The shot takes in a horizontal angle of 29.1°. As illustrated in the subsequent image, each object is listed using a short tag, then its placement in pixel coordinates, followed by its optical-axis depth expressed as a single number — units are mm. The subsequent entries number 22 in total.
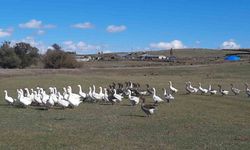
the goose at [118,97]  33631
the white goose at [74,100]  30203
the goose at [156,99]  33250
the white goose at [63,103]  29641
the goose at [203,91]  44500
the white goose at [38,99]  30841
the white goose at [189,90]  44441
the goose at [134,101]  32281
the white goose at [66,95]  31681
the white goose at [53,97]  30062
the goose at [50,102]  29703
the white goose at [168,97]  35500
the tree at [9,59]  103000
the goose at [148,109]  26438
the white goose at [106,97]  34153
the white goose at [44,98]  30256
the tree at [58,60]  101188
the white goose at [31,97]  31272
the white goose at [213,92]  44519
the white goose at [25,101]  30469
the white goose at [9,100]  31859
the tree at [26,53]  107312
